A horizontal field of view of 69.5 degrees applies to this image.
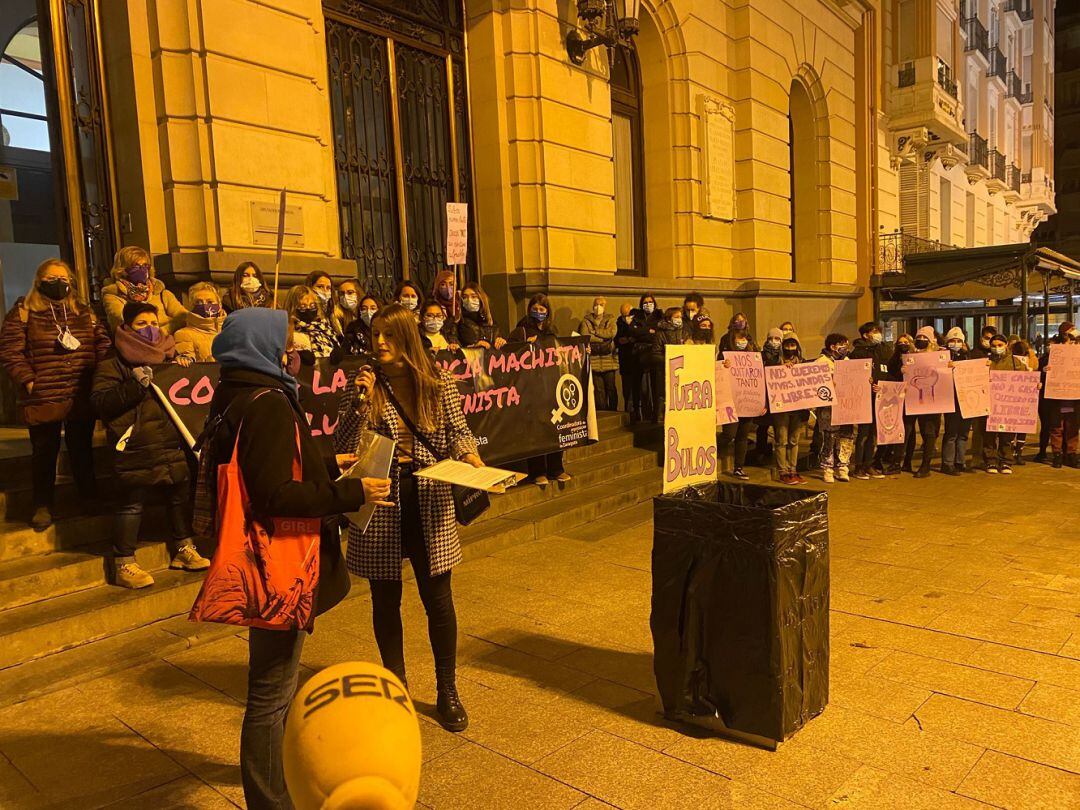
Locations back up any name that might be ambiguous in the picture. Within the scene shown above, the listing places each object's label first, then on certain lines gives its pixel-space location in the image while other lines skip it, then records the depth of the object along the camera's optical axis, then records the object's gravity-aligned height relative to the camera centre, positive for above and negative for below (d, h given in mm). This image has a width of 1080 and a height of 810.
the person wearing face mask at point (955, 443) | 10250 -1703
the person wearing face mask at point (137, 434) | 5250 -582
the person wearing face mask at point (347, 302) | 7465 +369
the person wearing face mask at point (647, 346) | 10586 -248
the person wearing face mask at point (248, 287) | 6344 +470
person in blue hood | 2574 -445
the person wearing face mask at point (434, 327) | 7391 +93
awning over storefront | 19594 +888
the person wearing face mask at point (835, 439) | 9930 -1537
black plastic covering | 3412 -1312
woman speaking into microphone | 3707 -782
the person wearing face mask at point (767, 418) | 10031 -1253
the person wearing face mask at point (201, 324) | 5914 +176
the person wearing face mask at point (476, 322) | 8328 +146
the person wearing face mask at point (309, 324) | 6602 +160
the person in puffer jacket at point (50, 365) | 5383 -79
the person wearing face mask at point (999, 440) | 10383 -1725
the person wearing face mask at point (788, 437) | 9727 -1445
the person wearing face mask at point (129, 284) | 5947 +508
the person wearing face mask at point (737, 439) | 10008 -1533
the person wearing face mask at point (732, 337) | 10266 -172
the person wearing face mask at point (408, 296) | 7648 +416
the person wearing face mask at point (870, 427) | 10109 -1415
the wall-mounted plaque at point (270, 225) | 8391 +1297
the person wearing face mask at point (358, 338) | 7113 +25
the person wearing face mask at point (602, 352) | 10555 -300
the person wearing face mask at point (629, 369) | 10922 -572
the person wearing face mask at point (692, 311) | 11209 +215
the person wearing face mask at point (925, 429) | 10172 -1488
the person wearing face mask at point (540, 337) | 8516 -46
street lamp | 12250 +4818
